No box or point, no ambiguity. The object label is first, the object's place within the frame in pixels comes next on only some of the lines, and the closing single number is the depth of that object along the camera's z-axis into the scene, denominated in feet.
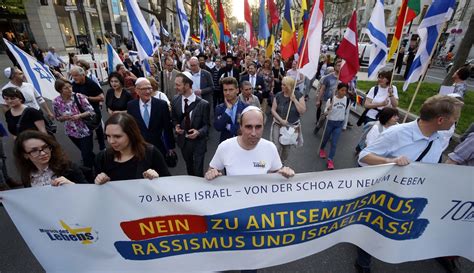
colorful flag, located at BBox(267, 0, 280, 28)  24.46
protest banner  6.63
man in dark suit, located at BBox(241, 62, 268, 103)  21.25
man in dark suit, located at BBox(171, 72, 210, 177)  12.09
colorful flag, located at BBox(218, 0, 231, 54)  31.65
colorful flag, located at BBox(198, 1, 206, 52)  34.73
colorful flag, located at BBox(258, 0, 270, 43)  23.51
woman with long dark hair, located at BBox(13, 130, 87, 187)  7.25
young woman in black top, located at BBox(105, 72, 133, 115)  14.94
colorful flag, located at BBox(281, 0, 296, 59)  19.17
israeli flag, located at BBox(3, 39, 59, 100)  15.98
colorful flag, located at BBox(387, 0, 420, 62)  14.22
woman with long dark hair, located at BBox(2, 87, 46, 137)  11.72
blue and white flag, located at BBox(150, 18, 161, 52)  32.58
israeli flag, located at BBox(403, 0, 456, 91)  11.10
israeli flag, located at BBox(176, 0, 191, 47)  25.03
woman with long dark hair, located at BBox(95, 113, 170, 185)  7.12
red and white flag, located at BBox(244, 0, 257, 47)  27.73
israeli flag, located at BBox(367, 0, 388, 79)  15.37
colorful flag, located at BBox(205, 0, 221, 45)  30.64
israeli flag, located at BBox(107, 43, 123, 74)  23.55
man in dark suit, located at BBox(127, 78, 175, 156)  11.80
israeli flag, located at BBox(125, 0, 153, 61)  14.76
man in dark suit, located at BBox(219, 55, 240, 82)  26.05
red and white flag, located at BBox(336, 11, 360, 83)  14.03
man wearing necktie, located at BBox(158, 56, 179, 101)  20.80
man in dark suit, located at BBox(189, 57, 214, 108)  20.04
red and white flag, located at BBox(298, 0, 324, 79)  13.55
